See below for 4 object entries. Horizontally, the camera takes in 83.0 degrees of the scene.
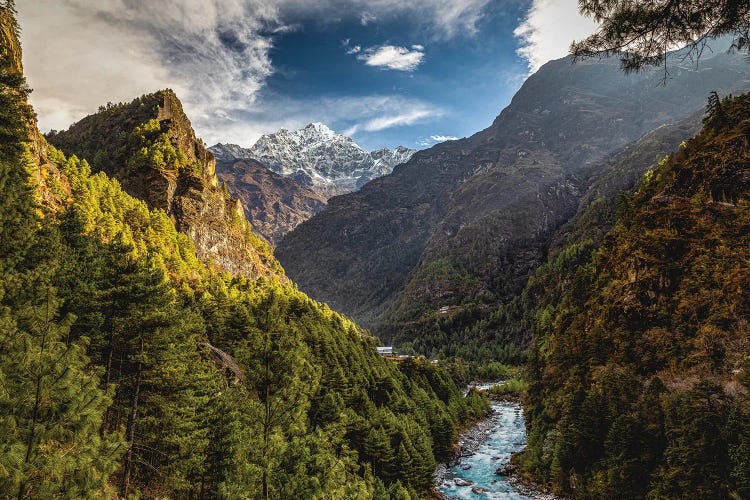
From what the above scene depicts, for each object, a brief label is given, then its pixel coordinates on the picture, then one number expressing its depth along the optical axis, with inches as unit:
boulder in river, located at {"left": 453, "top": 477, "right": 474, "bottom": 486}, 2357.3
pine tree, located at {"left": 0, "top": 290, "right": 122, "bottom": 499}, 445.7
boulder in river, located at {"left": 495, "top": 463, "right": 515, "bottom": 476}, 2454.6
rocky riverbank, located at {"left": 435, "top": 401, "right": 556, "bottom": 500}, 2178.9
